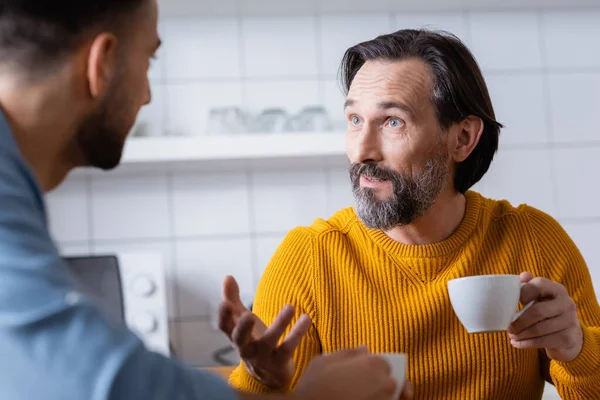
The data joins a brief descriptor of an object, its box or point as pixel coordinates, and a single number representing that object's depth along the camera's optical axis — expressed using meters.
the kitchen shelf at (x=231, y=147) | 2.45
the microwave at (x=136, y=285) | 2.32
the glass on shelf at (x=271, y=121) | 2.58
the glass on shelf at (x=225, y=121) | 2.57
